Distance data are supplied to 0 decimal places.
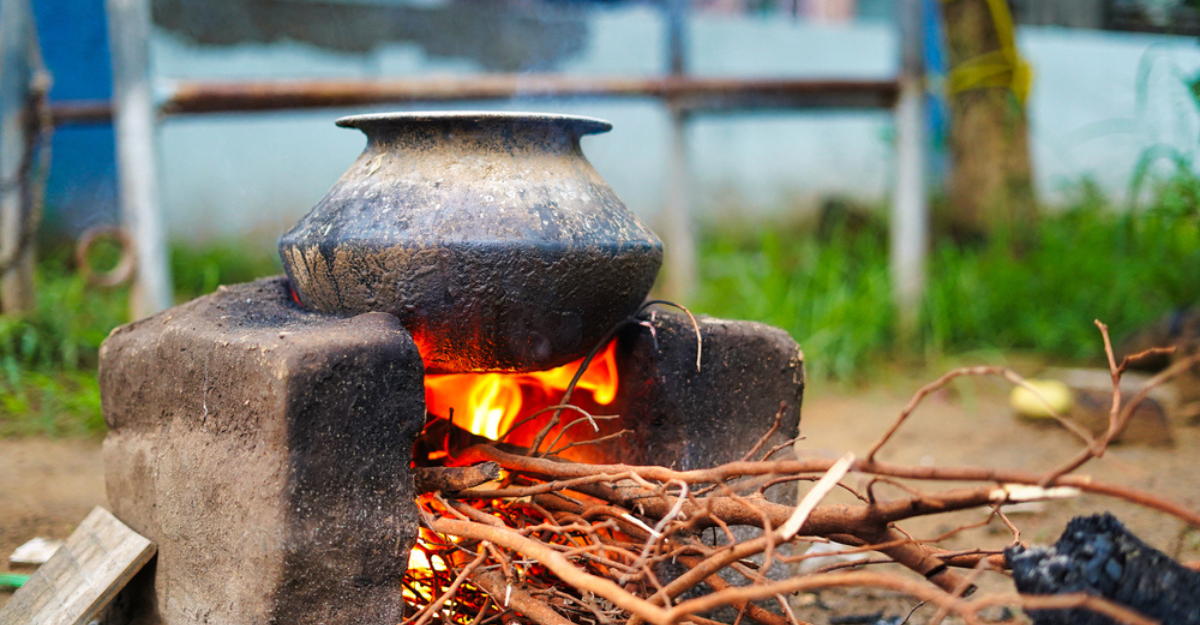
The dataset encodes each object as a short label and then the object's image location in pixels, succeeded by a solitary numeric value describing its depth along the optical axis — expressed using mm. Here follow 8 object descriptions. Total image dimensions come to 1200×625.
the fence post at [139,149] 3242
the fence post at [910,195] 4508
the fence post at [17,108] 3506
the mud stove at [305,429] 1395
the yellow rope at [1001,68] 4680
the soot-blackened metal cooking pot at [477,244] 1533
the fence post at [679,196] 4539
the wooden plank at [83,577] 1584
